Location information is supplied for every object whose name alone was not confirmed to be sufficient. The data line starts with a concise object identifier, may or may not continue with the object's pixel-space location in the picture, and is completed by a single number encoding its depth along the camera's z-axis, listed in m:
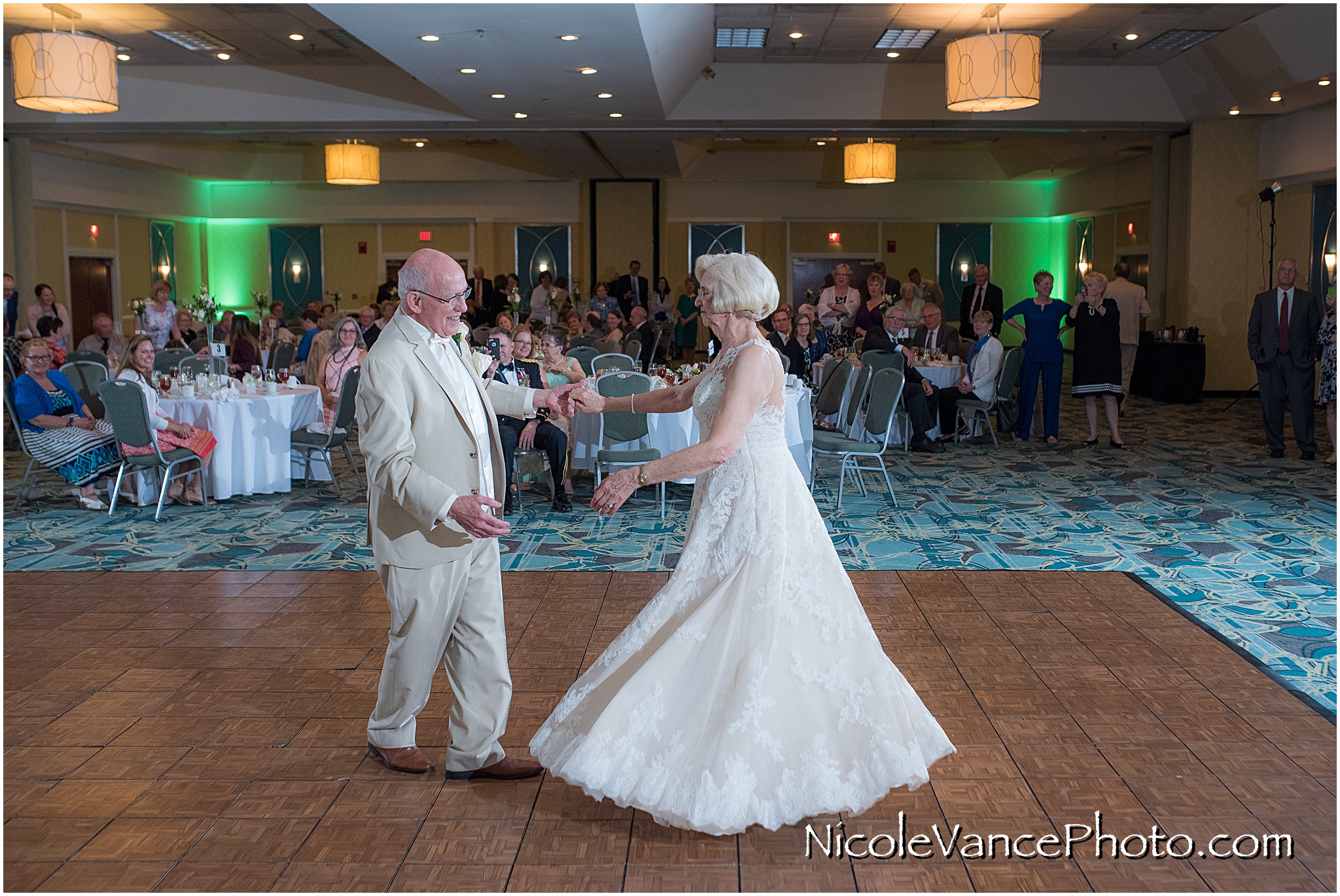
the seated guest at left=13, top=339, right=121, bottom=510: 7.41
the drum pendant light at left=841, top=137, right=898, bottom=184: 13.90
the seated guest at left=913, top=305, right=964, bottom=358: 11.37
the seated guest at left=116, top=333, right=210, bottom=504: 7.20
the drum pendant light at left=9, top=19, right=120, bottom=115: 8.79
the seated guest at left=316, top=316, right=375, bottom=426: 8.75
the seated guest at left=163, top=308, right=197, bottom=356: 12.95
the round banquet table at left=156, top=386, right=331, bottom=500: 7.76
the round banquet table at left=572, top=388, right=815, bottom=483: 7.59
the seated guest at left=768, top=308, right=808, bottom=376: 10.25
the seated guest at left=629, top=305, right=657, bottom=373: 14.14
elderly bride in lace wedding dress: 2.75
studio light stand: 12.82
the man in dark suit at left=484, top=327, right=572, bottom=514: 7.59
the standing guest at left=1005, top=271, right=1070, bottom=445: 10.51
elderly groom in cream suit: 2.96
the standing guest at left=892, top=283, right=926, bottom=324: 12.16
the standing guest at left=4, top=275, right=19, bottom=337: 12.67
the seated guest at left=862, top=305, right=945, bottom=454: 10.09
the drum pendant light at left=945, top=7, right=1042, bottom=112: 9.03
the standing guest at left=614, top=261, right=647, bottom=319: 18.91
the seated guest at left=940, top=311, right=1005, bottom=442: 10.20
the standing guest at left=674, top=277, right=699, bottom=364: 18.86
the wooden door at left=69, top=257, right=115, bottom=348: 17.61
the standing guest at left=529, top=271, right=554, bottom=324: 17.72
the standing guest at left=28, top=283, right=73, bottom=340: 11.72
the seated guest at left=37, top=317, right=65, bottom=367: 9.64
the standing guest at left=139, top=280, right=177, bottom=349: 12.78
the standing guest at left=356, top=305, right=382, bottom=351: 12.66
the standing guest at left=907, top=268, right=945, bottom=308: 13.89
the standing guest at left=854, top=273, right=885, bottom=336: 11.48
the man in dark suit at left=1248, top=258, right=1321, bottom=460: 9.21
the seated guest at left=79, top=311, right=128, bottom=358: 10.72
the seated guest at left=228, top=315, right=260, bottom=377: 12.04
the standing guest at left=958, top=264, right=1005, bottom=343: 12.17
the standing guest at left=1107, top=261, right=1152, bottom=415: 13.30
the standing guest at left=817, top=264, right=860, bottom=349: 12.02
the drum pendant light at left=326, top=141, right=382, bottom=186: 13.95
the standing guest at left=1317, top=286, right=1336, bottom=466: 9.05
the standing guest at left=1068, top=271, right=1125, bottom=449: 10.04
